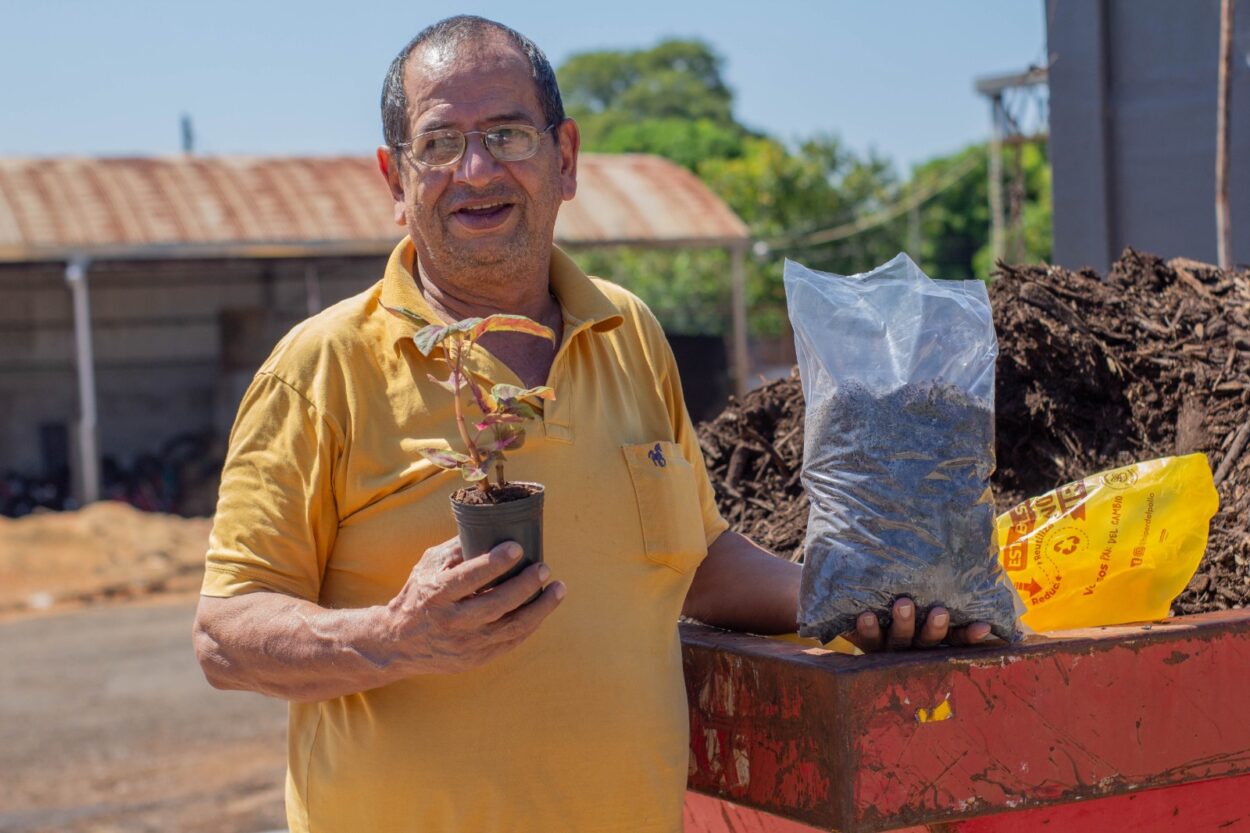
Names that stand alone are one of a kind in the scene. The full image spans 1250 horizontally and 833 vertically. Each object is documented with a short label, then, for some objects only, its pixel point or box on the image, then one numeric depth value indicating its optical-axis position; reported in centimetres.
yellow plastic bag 217
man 189
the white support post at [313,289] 1688
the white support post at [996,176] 1781
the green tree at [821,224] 2697
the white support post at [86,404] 1547
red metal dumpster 184
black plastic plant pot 162
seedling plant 166
